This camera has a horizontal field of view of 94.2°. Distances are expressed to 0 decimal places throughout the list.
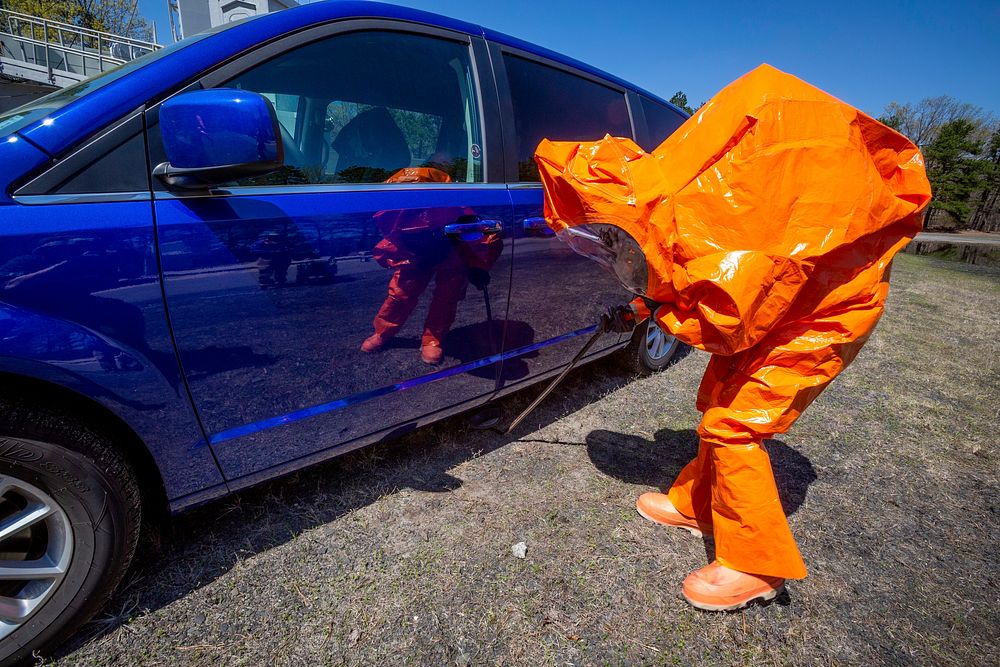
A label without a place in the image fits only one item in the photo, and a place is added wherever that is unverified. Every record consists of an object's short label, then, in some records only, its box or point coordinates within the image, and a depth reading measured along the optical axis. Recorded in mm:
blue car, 1159
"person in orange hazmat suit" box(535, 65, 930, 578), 1281
